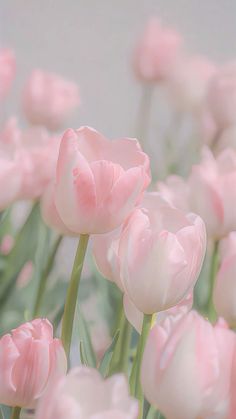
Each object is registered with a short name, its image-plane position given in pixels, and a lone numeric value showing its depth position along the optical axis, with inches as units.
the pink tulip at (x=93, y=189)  44.9
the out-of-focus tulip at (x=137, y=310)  46.2
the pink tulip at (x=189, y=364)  41.5
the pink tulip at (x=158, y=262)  43.9
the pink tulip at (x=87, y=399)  39.5
